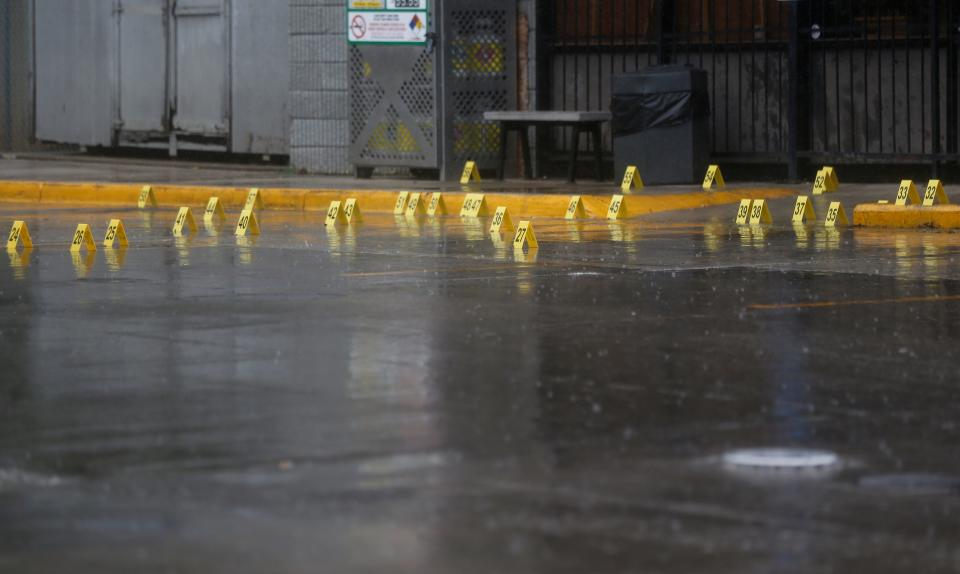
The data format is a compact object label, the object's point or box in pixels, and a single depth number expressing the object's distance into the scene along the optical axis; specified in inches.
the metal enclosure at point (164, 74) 999.0
